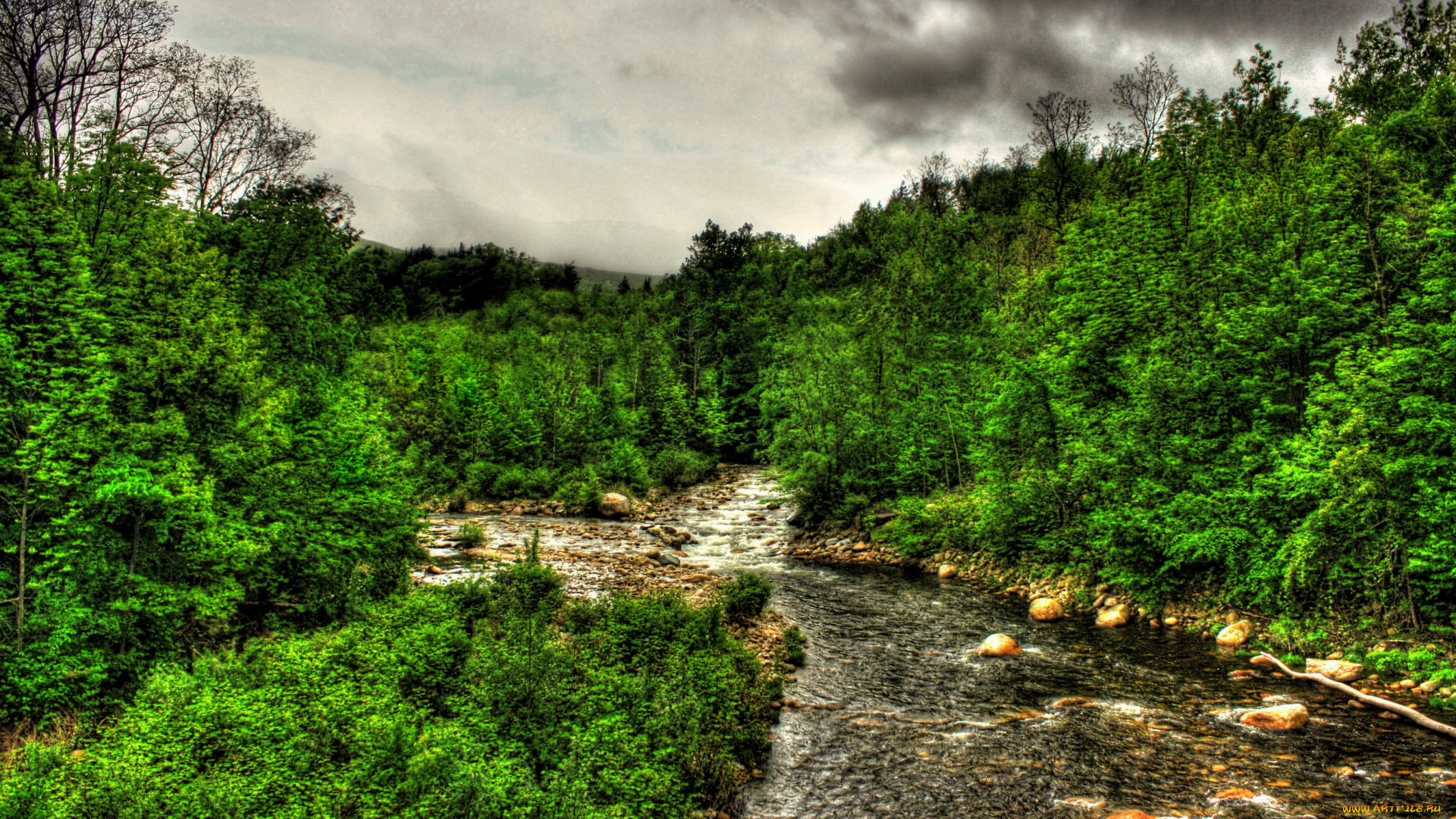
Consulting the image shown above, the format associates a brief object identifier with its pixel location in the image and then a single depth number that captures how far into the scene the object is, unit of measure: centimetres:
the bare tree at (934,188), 7547
